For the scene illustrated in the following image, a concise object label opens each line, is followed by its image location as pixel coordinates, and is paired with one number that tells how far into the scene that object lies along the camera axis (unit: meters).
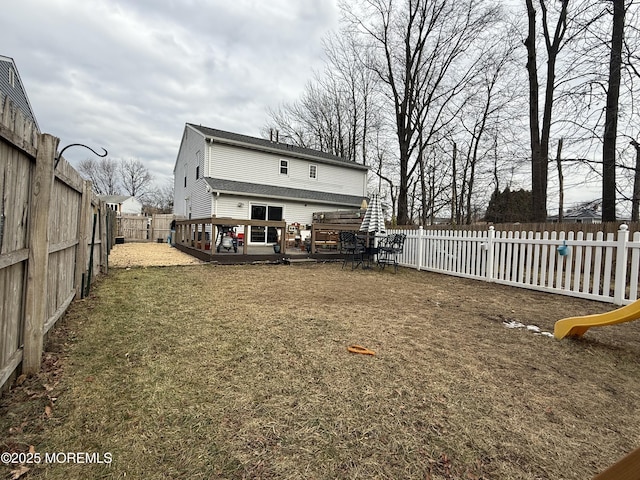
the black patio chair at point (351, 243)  8.55
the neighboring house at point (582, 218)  28.62
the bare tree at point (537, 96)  10.33
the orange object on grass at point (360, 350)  2.87
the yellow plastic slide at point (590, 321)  2.83
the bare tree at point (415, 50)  14.60
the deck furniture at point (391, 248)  8.53
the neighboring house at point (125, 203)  40.56
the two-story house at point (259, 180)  14.50
